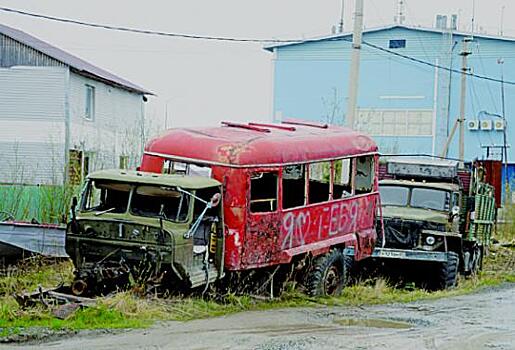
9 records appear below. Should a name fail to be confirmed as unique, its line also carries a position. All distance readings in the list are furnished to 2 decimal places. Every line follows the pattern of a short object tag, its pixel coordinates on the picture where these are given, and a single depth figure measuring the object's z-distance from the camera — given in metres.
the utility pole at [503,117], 47.75
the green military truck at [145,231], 13.32
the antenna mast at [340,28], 56.92
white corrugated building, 34.25
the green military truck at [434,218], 19.83
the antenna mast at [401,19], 54.75
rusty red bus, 14.48
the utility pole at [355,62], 21.47
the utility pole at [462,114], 34.16
